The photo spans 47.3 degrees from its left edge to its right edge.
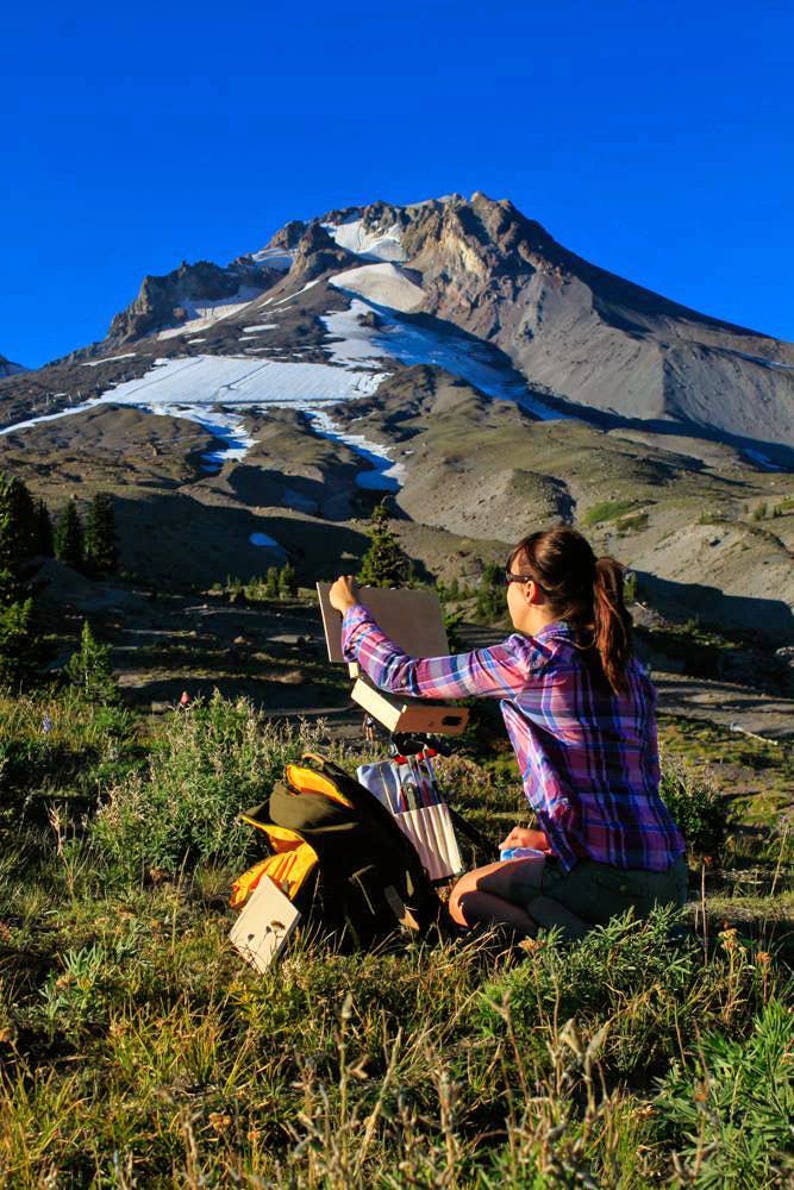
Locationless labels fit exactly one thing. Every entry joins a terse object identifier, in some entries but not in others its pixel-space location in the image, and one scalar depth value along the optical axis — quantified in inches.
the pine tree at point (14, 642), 453.7
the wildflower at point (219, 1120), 76.6
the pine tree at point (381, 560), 845.2
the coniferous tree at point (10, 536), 569.3
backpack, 124.5
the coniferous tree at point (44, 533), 1323.0
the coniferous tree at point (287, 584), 1295.5
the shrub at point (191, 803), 175.6
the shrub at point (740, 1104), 72.8
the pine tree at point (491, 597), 1185.4
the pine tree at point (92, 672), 434.6
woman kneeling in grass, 127.5
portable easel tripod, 133.3
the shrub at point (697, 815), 247.0
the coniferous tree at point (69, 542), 1289.4
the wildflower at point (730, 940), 113.8
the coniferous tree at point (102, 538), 1373.0
